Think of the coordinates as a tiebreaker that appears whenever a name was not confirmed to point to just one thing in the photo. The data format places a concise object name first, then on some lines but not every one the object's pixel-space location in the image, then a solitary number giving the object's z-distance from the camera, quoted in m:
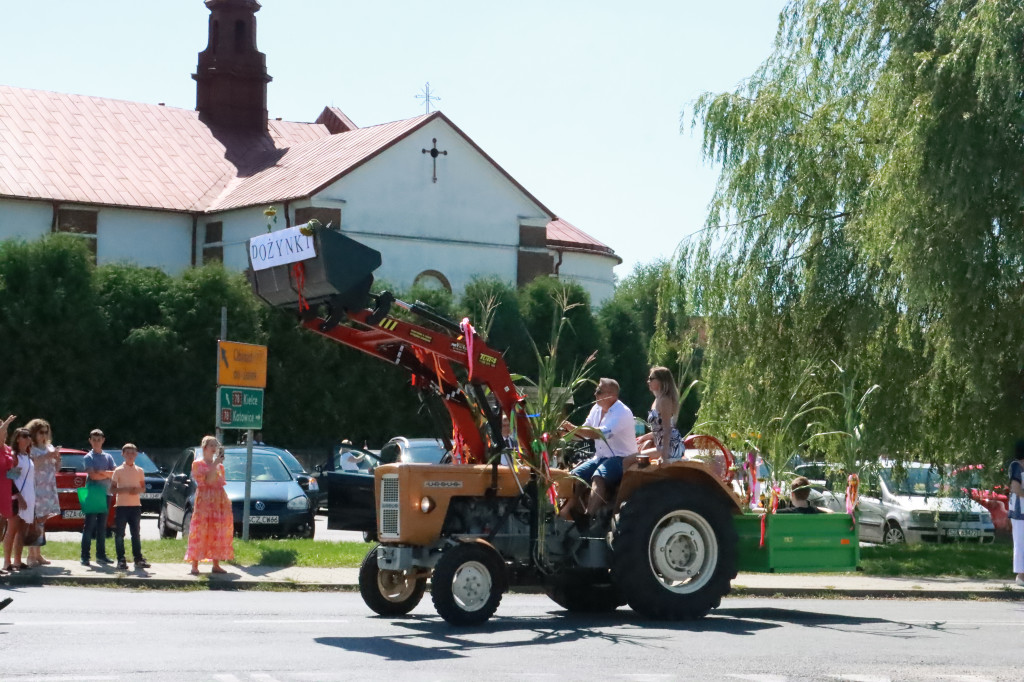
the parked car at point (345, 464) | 33.06
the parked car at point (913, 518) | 26.19
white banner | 11.70
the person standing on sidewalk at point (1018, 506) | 18.31
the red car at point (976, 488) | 21.67
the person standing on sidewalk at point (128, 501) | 18.34
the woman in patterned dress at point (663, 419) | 13.39
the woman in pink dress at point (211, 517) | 17.97
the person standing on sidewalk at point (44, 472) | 18.33
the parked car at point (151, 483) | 33.44
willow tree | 20.11
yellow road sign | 21.23
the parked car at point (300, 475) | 26.80
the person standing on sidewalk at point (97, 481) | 18.66
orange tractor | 12.25
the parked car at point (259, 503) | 23.67
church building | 55.56
